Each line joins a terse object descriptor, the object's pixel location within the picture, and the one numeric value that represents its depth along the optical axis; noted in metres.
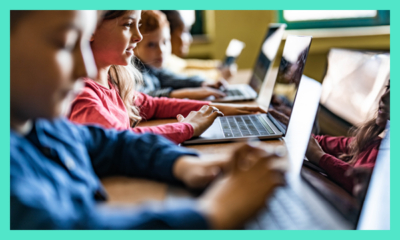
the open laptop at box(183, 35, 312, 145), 0.69
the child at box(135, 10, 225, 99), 1.04
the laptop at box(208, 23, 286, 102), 1.23
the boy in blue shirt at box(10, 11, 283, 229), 0.32
